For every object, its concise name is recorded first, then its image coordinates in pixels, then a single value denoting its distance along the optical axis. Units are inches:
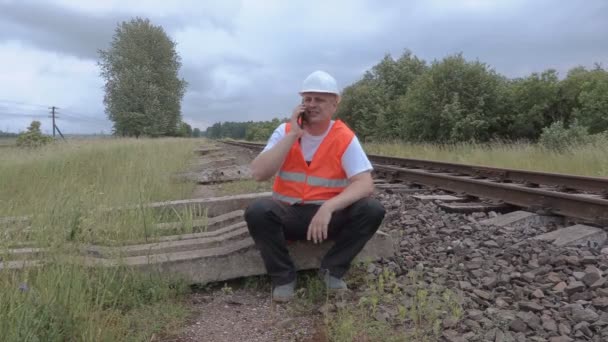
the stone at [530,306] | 109.5
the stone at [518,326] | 101.8
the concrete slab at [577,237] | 161.2
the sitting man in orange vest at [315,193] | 127.1
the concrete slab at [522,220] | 196.4
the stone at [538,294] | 116.4
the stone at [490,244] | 160.2
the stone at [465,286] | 124.1
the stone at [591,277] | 122.1
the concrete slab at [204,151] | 789.4
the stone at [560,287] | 119.4
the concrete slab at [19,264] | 110.7
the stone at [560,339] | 95.7
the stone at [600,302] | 108.7
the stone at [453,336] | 97.9
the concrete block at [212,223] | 178.9
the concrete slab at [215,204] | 205.0
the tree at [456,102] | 830.5
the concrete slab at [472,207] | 224.5
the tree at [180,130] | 2030.1
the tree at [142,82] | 1760.6
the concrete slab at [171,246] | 140.5
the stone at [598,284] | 119.3
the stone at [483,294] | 118.8
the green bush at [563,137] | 533.4
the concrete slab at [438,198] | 250.5
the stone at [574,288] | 118.5
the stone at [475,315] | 106.9
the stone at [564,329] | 99.7
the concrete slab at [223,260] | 129.3
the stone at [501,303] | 114.3
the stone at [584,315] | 103.0
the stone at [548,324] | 101.2
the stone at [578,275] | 125.4
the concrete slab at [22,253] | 122.3
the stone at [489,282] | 125.0
